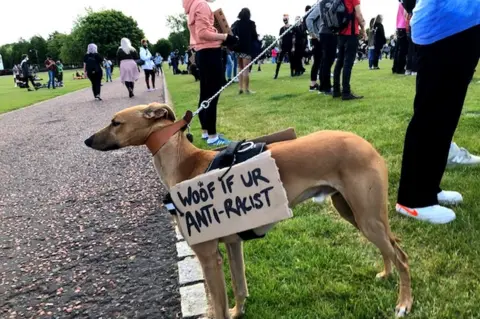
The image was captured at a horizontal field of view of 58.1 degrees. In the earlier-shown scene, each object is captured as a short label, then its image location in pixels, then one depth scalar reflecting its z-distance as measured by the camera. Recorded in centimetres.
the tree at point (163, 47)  10069
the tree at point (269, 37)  7044
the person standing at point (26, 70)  3258
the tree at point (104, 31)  9444
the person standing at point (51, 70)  3216
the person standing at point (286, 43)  1811
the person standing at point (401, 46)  1412
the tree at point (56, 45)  11388
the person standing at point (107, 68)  4311
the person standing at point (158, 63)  3909
